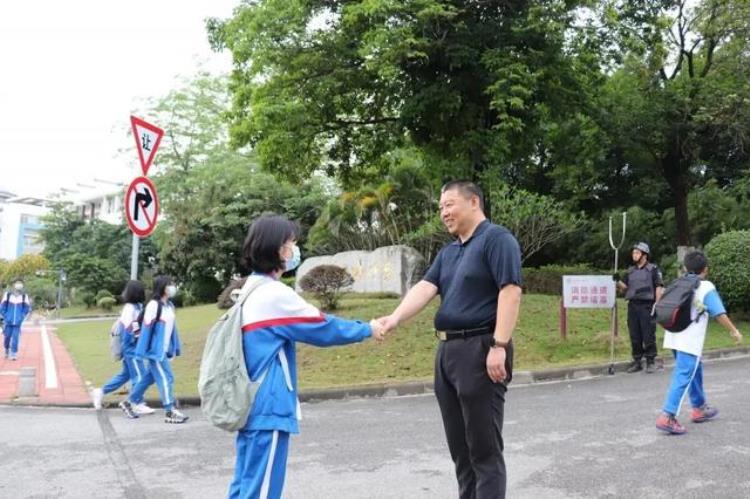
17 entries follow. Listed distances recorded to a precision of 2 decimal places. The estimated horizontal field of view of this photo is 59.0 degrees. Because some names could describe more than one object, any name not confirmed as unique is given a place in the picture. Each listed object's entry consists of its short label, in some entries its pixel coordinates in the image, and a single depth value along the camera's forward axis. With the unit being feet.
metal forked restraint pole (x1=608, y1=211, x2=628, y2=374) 33.37
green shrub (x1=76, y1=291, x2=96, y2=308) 136.36
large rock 64.69
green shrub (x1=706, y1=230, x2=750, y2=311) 48.73
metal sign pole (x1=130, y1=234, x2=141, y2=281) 26.14
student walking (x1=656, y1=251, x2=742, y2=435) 20.29
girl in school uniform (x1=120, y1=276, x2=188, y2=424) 24.58
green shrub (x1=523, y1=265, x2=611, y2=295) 74.49
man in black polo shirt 11.51
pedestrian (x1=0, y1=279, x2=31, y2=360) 47.75
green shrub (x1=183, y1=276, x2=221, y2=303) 112.27
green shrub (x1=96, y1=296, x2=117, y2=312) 125.18
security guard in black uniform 32.50
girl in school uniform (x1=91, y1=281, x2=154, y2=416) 25.59
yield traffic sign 26.11
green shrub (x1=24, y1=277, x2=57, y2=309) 159.63
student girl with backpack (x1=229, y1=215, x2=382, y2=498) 10.17
